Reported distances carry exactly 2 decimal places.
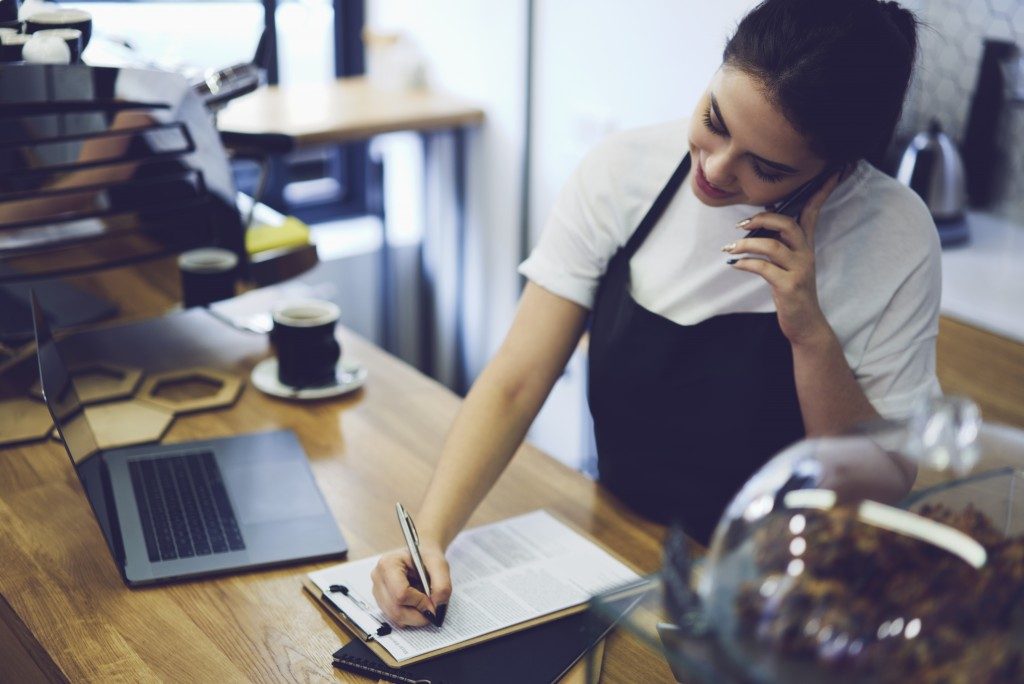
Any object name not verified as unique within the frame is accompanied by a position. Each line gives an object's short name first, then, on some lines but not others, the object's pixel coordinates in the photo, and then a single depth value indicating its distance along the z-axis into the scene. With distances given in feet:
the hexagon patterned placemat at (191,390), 4.85
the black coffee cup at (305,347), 4.92
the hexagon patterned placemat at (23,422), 4.50
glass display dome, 1.94
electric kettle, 6.68
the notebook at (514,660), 3.15
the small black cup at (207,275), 5.14
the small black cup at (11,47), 4.38
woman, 3.49
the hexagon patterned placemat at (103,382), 4.87
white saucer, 4.94
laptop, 3.71
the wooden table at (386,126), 8.76
